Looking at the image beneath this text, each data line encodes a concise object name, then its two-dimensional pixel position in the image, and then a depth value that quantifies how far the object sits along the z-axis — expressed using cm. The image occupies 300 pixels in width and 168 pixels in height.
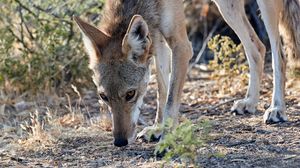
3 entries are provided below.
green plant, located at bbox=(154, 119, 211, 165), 978
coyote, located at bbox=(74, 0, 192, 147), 1209
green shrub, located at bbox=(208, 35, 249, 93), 1747
